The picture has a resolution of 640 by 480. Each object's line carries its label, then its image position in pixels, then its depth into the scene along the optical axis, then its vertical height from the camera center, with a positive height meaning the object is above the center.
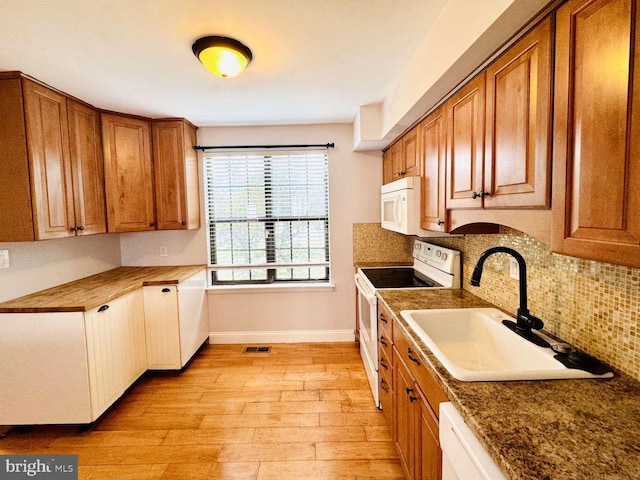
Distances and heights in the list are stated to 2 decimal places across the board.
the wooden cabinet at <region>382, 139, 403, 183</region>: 2.75 +0.54
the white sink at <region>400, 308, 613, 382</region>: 1.09 -0.57
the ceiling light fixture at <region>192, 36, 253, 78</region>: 1.69 +0.94
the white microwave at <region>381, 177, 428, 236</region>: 2.22 +0.10
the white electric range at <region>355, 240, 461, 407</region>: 2.25 -0.50
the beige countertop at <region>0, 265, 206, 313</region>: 2.04 -0.50
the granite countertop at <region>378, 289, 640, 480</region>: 0.72 -0.57
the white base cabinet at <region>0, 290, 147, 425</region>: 2.03 -0.93
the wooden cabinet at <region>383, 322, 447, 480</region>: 1.22 -0.89
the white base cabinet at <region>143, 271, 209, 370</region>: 2.80 -0.92
